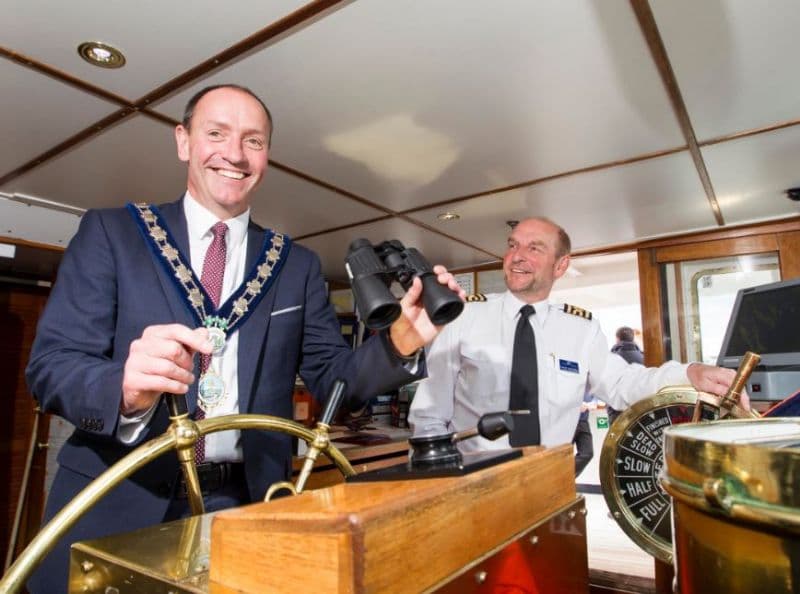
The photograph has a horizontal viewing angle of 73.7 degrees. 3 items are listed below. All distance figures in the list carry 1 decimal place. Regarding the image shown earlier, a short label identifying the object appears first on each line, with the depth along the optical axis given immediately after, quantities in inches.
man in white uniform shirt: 100.1
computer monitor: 81.0
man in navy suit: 33.1
